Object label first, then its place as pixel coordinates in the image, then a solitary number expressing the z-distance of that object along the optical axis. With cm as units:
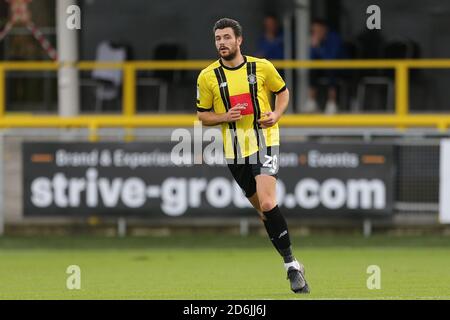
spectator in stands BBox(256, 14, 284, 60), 2211
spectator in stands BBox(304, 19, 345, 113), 2197
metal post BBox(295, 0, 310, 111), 2238
